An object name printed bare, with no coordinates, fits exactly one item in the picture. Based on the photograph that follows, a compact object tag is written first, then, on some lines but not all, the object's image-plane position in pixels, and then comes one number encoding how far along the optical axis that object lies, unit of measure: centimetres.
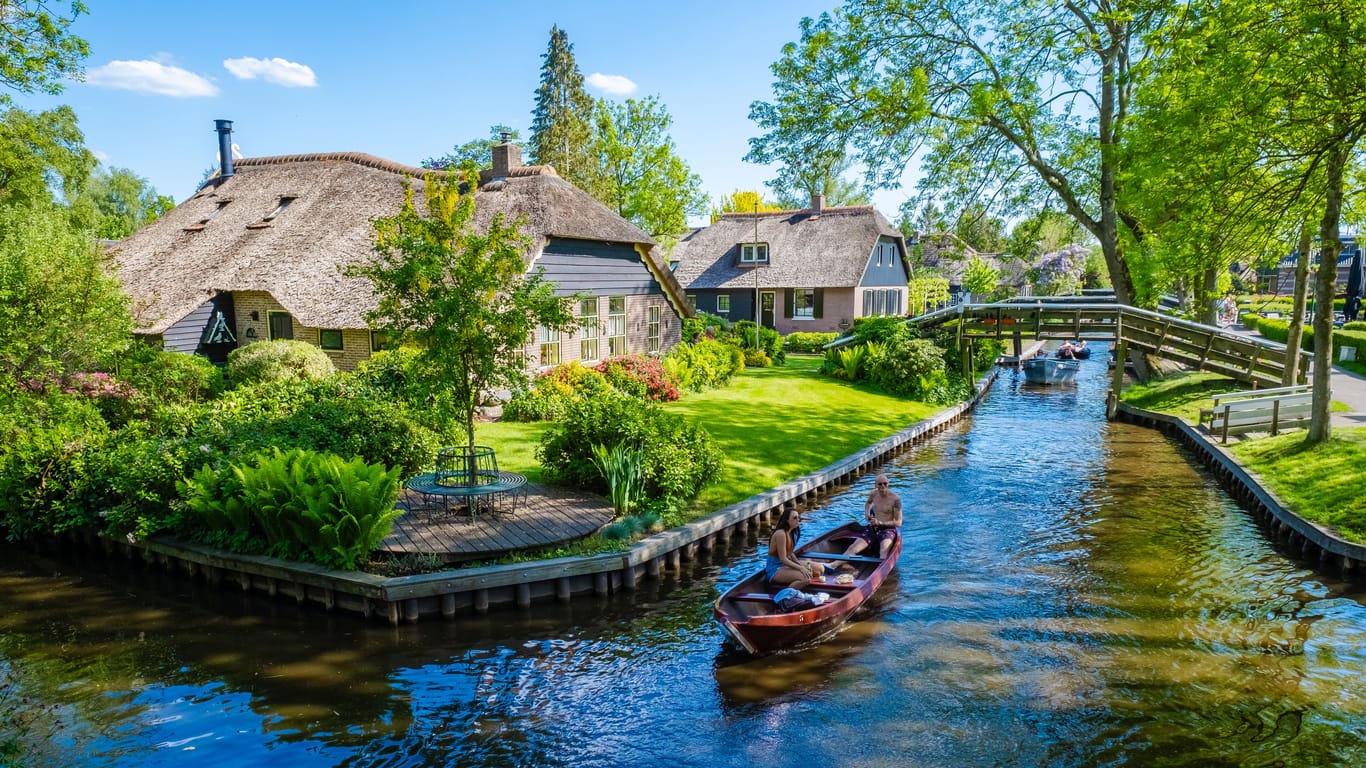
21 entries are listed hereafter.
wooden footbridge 2486
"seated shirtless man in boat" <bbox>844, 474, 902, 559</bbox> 1348
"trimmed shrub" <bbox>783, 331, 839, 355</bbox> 4131
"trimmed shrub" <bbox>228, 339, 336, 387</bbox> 2030
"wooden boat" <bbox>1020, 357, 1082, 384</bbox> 3456
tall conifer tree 4888
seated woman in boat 1116
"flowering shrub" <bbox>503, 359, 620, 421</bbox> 2106
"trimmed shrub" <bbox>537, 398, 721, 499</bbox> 1469
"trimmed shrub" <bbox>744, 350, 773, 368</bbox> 3359
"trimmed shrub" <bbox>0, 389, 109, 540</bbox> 1366
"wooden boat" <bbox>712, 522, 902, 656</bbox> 1018
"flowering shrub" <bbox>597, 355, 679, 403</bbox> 2344
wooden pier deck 1211
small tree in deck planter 1243
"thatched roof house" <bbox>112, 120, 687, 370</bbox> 2303
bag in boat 1059
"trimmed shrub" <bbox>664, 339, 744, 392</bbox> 2611
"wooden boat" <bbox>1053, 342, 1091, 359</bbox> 3909
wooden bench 1964
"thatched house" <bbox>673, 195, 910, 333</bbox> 4569
